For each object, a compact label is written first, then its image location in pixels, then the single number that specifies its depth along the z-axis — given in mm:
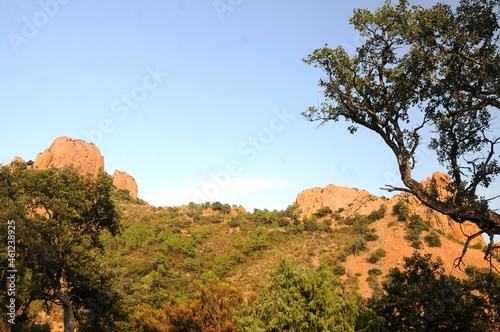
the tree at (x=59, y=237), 19406
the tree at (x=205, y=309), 26859
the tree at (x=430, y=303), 13922
